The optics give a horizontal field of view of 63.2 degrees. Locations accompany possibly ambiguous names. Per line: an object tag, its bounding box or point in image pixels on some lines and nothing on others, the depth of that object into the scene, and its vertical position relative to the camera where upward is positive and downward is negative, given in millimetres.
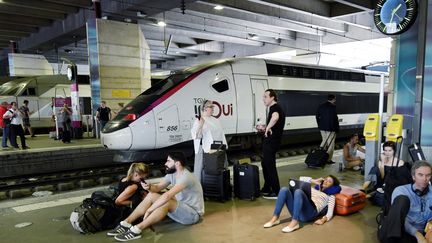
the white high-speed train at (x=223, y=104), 8266 -216
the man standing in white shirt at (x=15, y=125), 11172 -911
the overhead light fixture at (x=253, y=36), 22562 +3878
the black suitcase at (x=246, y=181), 5813 -1441
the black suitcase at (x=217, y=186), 5774 -1500
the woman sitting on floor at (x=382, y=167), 5199 -1107
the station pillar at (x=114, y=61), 13672 +1420
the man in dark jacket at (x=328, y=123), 8697 -696
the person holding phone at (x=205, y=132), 6020 -622
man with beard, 4391 -1413
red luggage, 4973 -1520
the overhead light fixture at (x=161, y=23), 14594 +3035
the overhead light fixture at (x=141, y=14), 13391 +3145
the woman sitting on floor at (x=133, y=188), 4816 -1273
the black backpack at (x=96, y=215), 4469 -1539
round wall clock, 6109 +1424
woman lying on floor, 4539 -1454
